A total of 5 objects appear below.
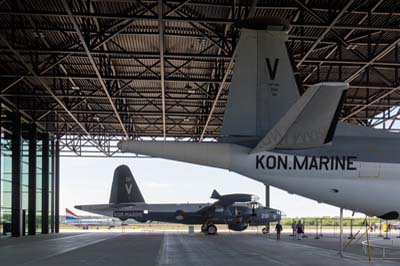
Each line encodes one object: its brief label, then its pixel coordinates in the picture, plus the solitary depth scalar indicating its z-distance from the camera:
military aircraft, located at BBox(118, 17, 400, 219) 9.07
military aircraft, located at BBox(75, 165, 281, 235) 44.84
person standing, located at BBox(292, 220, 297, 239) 40.86
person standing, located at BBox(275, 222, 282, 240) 37.69
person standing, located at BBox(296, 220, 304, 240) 36.91
